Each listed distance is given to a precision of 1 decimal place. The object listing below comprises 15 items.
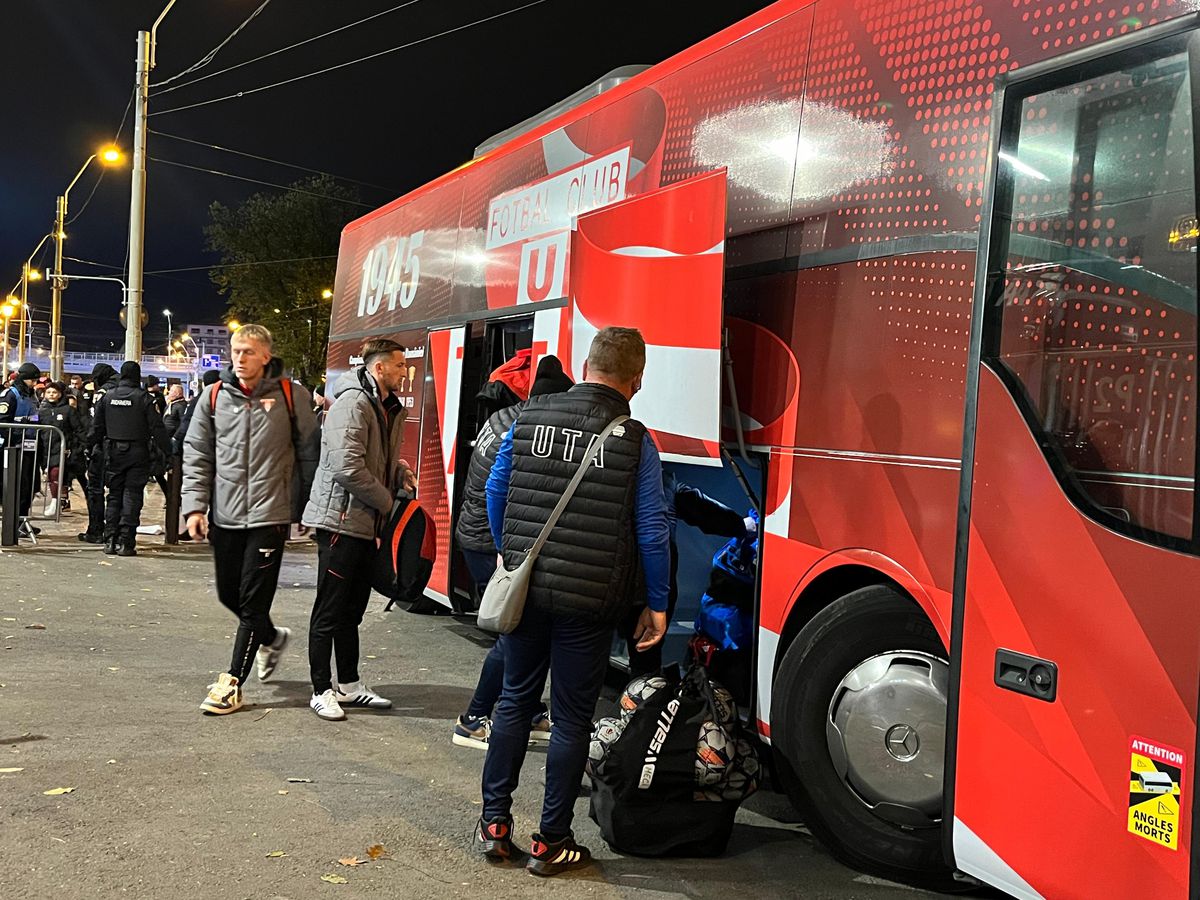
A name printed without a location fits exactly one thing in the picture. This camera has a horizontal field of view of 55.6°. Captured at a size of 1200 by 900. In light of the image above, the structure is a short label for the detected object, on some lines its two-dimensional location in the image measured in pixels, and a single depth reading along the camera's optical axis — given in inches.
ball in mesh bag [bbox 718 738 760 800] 169.0
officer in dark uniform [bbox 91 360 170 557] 469.7
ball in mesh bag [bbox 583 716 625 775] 172.1
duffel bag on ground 168.4
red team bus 119.5
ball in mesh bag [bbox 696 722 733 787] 168.1
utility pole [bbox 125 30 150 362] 713.6
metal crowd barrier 464.4
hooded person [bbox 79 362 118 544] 495.2
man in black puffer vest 156.9
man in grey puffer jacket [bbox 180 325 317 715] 237.5
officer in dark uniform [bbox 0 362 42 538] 485.7
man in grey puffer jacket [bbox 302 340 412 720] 233.5
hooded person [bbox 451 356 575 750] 214.4
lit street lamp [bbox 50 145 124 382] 1360.7
